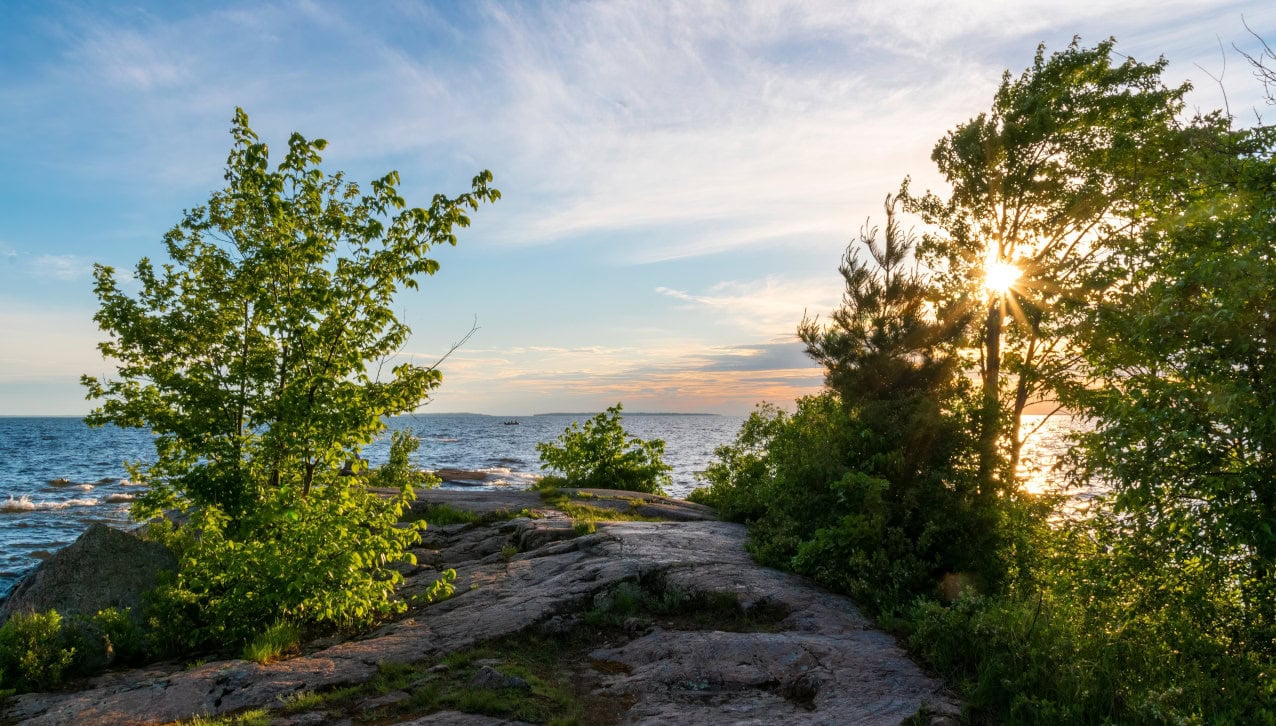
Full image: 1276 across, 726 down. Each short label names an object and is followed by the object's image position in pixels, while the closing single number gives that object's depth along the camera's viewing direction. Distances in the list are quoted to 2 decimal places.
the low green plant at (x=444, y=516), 17.17
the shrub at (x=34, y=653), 8.84
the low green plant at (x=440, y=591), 10.88
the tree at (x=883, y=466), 10.97
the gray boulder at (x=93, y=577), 10.62
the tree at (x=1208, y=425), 7.27
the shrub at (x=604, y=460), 26.58
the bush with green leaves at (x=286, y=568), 9.24
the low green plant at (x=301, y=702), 7.46
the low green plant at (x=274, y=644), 9.02
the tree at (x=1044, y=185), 18.62
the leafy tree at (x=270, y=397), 9.45
